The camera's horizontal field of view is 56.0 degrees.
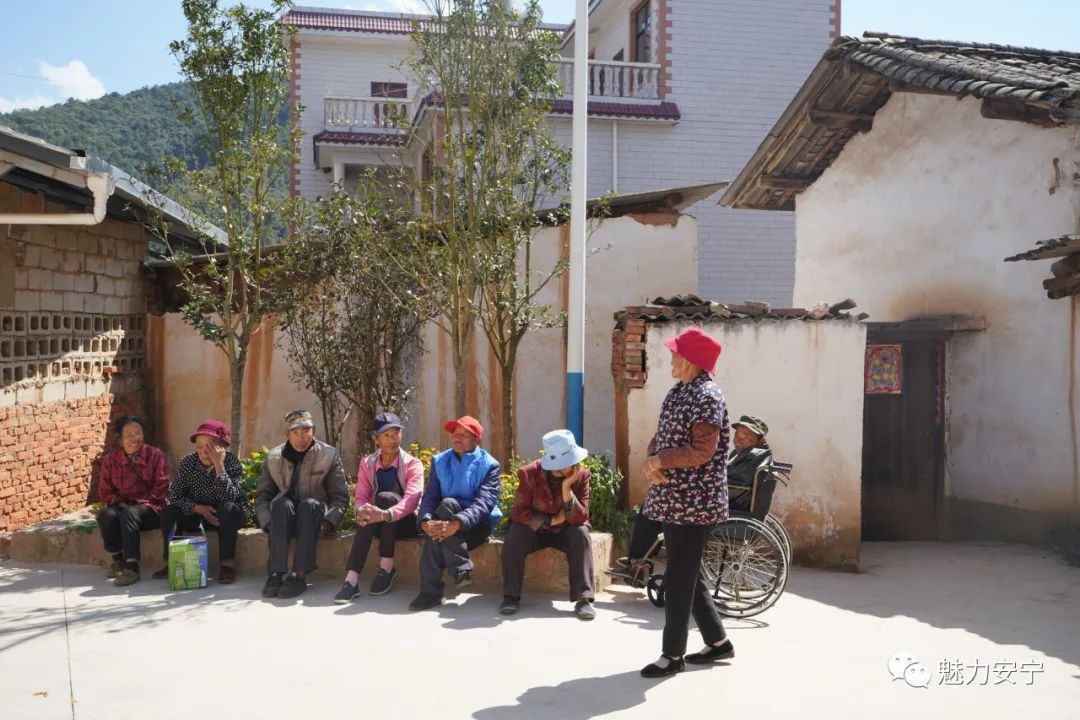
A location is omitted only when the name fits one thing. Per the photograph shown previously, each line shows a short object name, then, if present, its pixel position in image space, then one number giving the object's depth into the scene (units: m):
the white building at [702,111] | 17.61
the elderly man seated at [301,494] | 6.77
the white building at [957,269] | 8.92
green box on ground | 6.74
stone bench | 6.81
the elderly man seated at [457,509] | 6.50
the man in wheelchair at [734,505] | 6.50
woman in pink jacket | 6.73
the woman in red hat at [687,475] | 4.84
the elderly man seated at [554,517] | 6.34
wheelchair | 6.26
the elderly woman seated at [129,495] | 7.00
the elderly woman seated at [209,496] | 7.00
